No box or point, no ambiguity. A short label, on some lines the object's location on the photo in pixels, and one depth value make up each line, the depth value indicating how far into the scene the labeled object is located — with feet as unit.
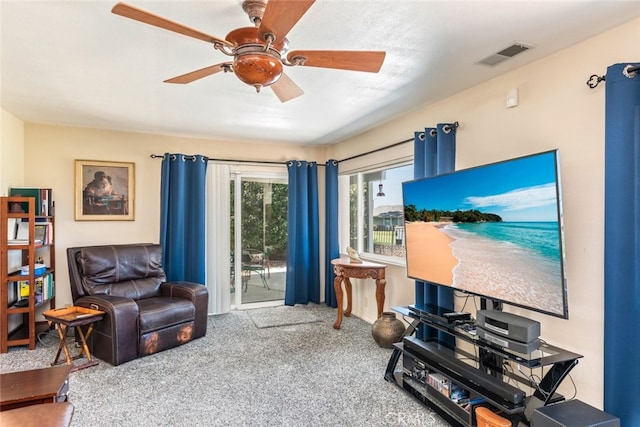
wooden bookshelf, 10.93
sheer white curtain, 15.48
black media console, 6.14
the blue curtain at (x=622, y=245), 5.78
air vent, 7.14
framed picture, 13.73
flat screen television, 6.14
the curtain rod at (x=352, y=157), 9.73
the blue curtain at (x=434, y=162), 9.57
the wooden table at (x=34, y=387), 5.69
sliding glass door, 16.30
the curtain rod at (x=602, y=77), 5.84
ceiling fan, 4.26
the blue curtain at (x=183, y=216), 14.53
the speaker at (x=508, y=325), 6.23
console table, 12.52
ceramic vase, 11.23
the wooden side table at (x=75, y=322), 9.91
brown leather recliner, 10.39
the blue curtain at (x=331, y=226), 16.51
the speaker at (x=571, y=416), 5.37
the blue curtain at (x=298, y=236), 16.67
